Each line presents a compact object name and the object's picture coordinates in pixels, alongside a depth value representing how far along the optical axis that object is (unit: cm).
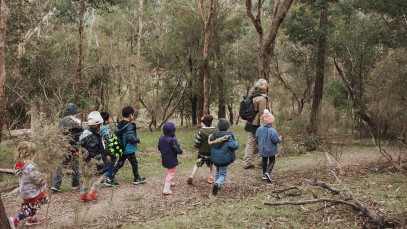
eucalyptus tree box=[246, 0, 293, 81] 1068
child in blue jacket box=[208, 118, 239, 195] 749
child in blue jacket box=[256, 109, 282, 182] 820
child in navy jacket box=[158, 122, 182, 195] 766
